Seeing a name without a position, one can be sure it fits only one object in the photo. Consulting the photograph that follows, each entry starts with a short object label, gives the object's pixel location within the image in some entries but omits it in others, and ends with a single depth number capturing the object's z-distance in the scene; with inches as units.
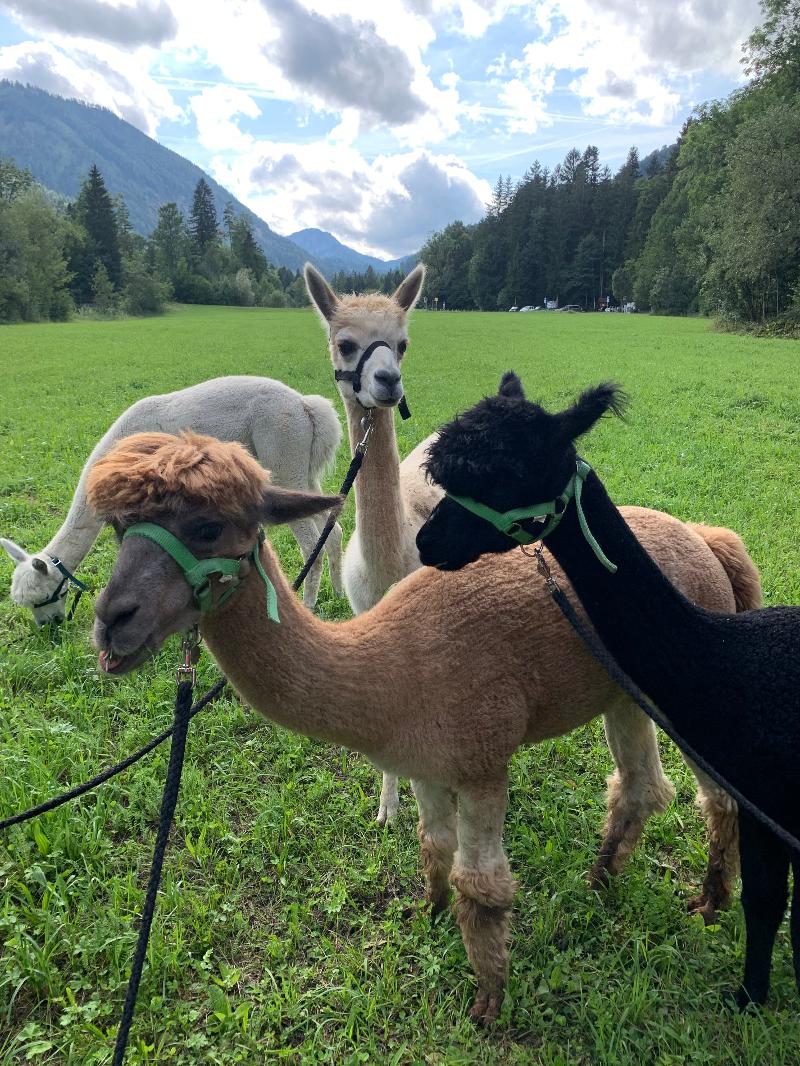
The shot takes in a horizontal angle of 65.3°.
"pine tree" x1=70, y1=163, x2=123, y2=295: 2295.8
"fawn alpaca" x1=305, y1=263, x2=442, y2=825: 118.6
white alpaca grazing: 171.3
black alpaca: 65.7
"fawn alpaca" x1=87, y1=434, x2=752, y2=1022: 58.4
